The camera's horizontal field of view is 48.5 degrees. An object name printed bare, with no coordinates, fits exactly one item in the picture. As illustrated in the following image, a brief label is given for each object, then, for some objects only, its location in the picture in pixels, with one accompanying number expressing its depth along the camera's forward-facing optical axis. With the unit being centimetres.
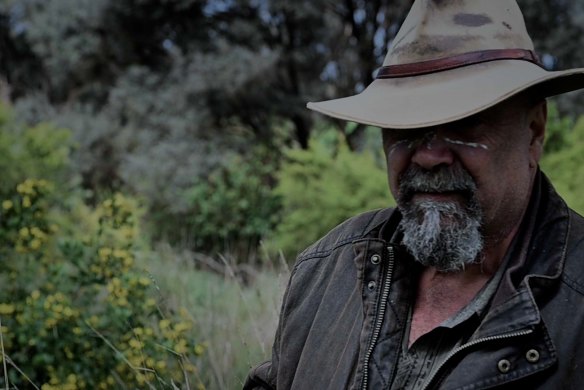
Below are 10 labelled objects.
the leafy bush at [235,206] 922
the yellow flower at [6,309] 339
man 149
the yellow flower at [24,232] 371
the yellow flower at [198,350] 304
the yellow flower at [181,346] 294
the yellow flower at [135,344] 292
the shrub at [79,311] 326
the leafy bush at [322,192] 631
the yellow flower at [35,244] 371
